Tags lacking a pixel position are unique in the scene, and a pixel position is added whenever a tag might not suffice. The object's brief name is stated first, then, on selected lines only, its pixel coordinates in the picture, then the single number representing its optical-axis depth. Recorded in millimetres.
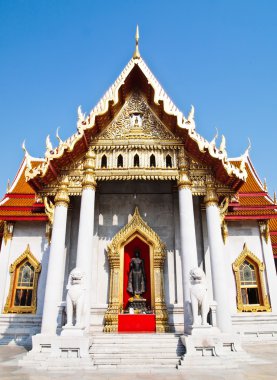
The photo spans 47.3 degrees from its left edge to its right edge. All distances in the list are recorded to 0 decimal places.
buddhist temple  8102
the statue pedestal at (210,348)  5844
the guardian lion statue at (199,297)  6422
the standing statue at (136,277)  9219
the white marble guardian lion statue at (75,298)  6363
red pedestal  8367
